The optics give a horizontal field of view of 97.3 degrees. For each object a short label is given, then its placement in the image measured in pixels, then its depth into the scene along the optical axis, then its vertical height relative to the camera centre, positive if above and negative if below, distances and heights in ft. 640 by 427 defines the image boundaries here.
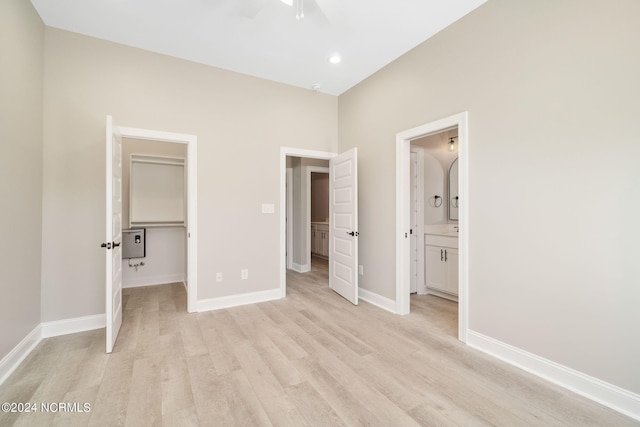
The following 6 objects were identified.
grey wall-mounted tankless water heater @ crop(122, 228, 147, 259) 13.92 -1.40
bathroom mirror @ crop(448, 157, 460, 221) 13.55 +1.16
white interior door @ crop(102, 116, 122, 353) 7.76 -0.62
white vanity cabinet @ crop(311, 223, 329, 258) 21.88 -1.95
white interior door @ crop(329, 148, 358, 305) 11.91 -0.44
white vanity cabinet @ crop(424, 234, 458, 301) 12.08 -2.26
